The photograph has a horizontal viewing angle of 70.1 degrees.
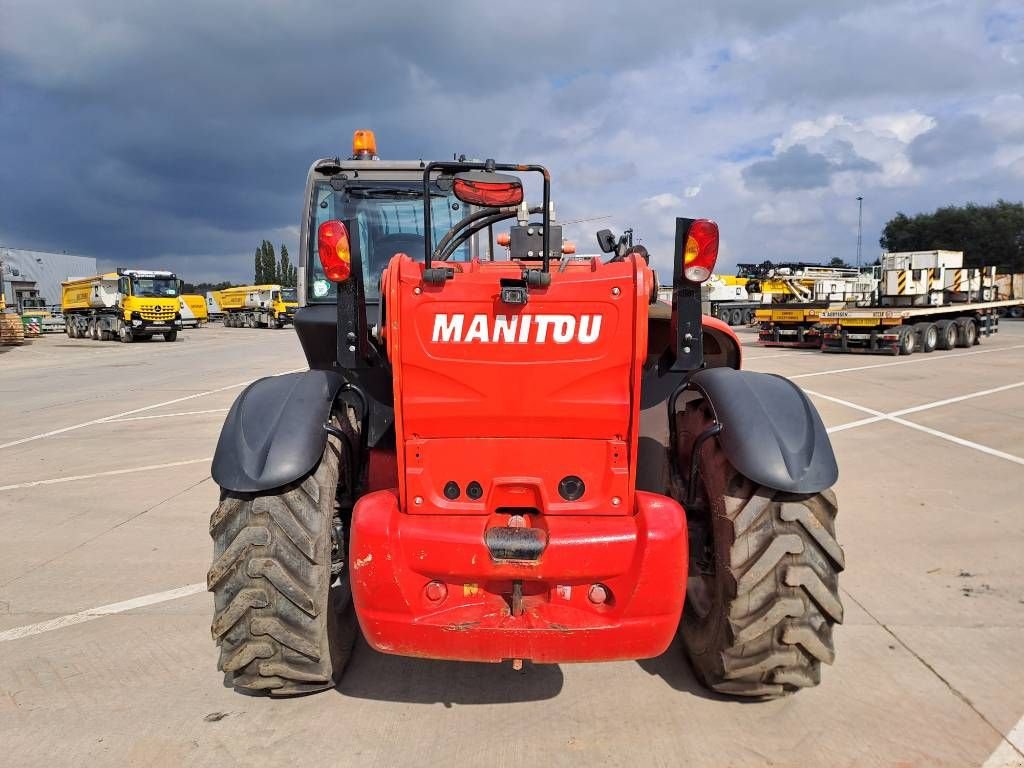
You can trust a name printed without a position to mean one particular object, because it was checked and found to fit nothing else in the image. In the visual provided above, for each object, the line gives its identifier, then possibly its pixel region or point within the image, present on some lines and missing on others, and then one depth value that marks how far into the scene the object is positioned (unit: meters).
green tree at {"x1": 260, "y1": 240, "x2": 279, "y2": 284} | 89.62
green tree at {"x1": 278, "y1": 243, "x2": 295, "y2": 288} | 81.19
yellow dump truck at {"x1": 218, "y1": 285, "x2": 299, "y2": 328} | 49.25
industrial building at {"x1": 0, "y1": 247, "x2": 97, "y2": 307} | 60.62
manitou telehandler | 2.43
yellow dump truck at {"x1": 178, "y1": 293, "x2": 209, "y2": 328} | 45.81
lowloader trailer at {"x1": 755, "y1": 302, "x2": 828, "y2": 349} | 22.09
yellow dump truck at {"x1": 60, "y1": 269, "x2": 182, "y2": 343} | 32.97
